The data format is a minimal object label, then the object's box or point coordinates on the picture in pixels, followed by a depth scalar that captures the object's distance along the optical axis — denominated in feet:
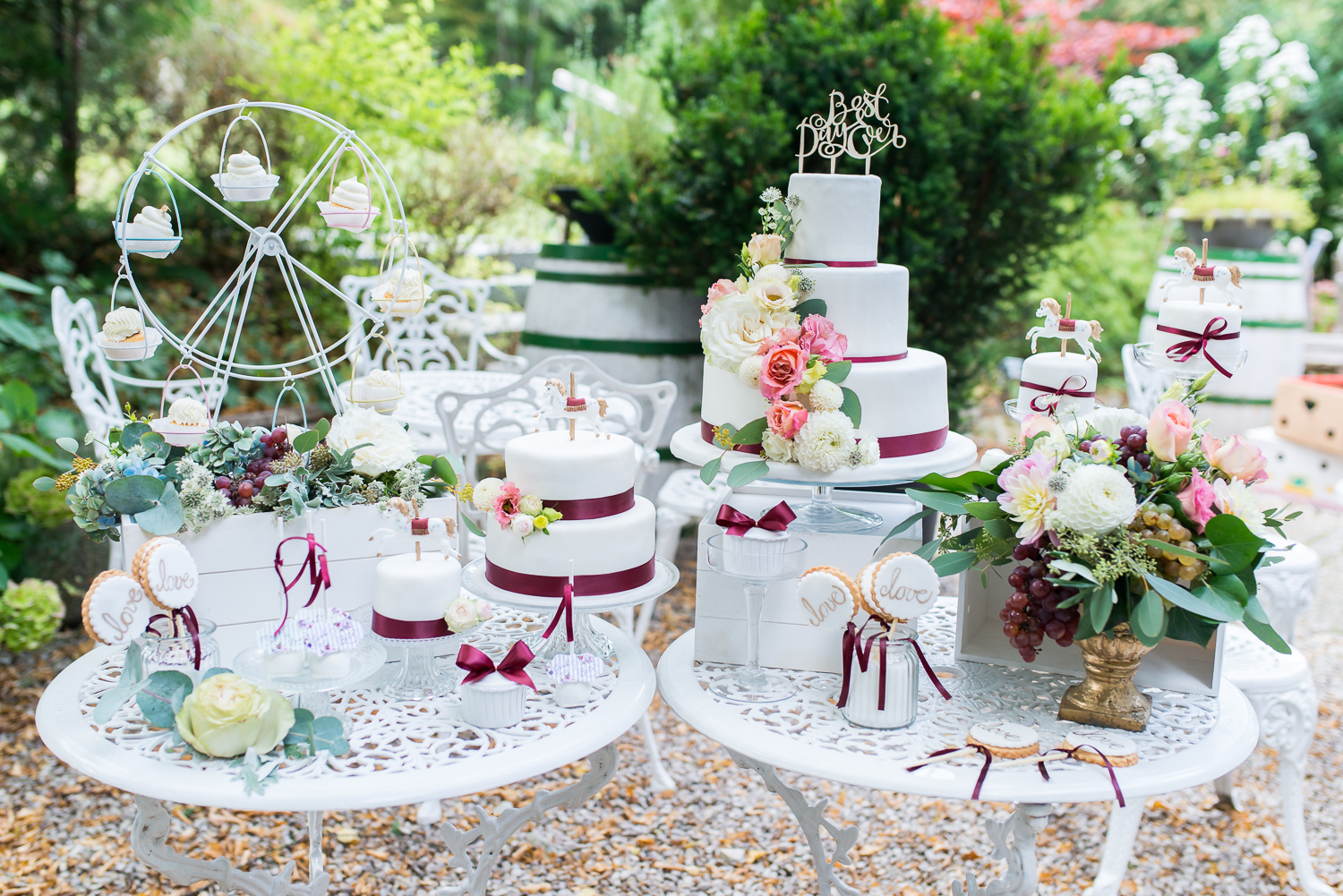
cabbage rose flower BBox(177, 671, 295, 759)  4.74
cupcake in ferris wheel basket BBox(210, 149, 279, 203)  5.59
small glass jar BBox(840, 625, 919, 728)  5.20
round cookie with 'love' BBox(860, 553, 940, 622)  5.06
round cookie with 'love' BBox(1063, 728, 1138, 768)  4.87
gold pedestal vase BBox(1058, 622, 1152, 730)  5.17
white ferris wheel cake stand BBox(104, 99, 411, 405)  5.61
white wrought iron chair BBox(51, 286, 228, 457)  9.49
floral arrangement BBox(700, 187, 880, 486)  5.61
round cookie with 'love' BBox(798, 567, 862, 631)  5.34
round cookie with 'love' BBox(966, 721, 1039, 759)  4.90
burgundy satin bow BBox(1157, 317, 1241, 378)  5.98
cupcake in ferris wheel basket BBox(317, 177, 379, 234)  5.76
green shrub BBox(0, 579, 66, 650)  10.80
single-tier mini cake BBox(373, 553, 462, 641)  5.42
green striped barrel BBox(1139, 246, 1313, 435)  19.34
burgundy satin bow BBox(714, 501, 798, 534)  5.47
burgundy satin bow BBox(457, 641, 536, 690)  5.20
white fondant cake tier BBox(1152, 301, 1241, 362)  5.99
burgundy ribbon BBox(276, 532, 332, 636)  5.45
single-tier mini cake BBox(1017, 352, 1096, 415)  6.14
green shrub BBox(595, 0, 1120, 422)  12.12
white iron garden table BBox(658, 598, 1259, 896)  4.75
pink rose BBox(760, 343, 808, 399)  5.58
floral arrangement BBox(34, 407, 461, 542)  5.37
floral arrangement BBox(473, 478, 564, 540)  5.54
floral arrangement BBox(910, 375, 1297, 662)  4.75
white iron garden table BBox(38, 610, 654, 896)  4.59
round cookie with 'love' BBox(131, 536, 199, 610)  5.03
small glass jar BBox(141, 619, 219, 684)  5.39
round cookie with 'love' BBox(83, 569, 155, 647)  4.98
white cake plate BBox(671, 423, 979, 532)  5.77
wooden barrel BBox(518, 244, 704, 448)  13.23
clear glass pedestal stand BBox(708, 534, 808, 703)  5.50
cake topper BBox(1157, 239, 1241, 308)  5.99
